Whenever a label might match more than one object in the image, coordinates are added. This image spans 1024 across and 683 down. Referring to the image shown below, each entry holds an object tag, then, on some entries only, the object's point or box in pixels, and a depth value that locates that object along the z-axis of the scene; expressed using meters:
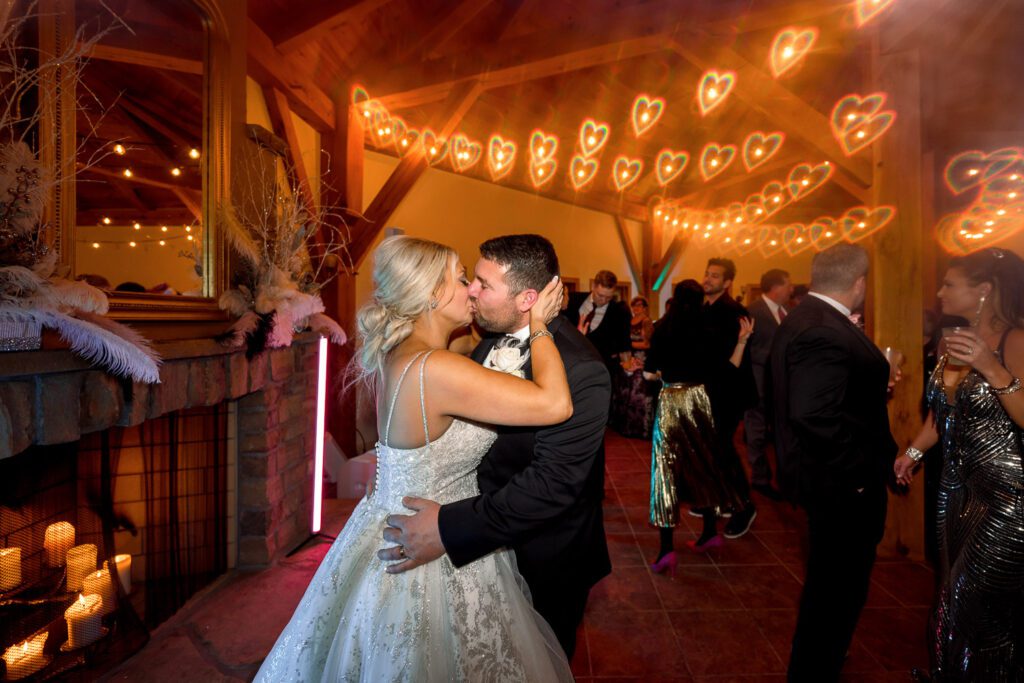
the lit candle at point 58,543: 2.14
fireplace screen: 1.99
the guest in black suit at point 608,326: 5.36
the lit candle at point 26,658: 1.90
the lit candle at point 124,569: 2.50
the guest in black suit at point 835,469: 1.85
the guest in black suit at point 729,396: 3.34
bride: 1.25
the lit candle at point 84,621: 2.14
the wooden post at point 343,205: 4.79
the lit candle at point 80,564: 2.18
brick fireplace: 1.78
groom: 1.26
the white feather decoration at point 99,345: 1.58
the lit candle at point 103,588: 2.21
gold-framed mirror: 1.91
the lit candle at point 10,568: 1.92
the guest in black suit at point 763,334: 4.64
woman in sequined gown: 1.74
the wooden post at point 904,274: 3.24
